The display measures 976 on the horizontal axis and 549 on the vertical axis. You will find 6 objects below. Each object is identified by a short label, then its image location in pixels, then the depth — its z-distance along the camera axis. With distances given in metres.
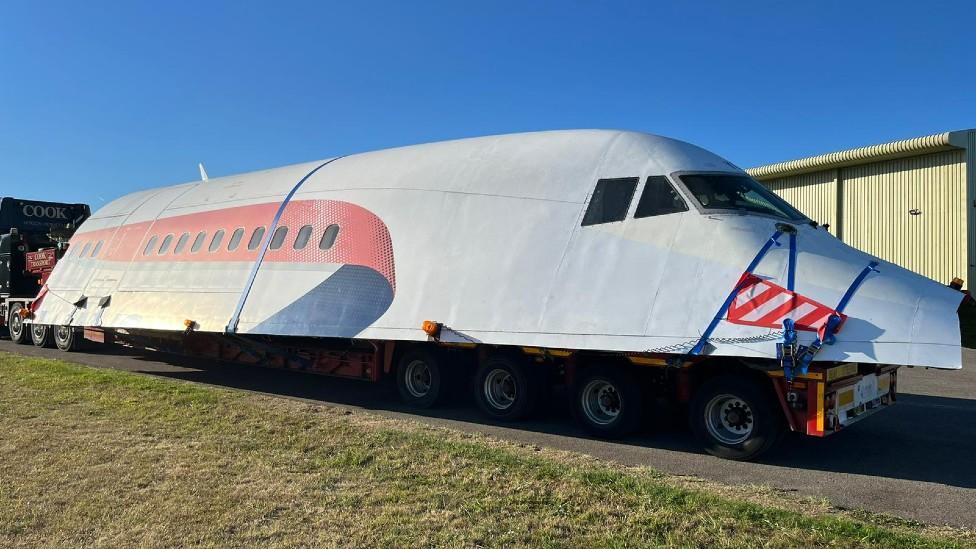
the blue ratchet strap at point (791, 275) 6.74
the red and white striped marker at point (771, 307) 6.51
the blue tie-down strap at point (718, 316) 6.88
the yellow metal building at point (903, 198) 23.09
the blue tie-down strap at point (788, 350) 6.38
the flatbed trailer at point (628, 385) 6.85
